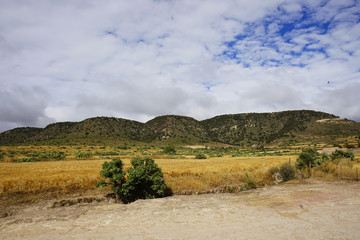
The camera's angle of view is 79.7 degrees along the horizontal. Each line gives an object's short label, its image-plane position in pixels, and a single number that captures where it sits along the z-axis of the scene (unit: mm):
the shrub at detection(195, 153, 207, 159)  54847
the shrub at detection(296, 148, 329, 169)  33094
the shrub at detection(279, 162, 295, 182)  29031
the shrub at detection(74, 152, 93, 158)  49106
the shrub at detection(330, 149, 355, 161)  37875
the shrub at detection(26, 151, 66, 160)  44806
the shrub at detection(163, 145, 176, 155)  71625
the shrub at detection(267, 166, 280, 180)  29602
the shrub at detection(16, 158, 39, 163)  40556
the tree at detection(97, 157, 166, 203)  18766
